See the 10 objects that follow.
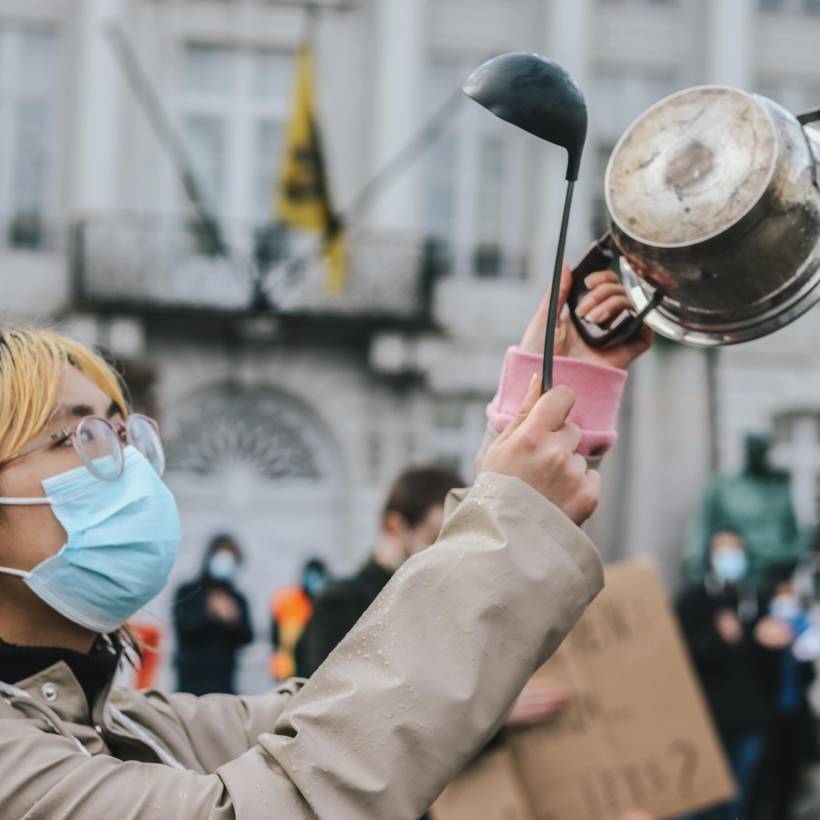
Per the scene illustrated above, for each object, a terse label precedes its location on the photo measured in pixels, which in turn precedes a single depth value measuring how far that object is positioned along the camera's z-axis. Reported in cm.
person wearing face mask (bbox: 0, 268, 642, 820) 138
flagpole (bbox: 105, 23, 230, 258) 1509
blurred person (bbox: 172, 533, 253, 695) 718
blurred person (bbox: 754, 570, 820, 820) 766
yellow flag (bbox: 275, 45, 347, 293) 1428
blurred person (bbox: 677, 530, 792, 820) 691
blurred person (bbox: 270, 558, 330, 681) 785
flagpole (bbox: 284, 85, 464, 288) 1541
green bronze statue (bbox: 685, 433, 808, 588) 1293
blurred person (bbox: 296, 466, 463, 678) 366
